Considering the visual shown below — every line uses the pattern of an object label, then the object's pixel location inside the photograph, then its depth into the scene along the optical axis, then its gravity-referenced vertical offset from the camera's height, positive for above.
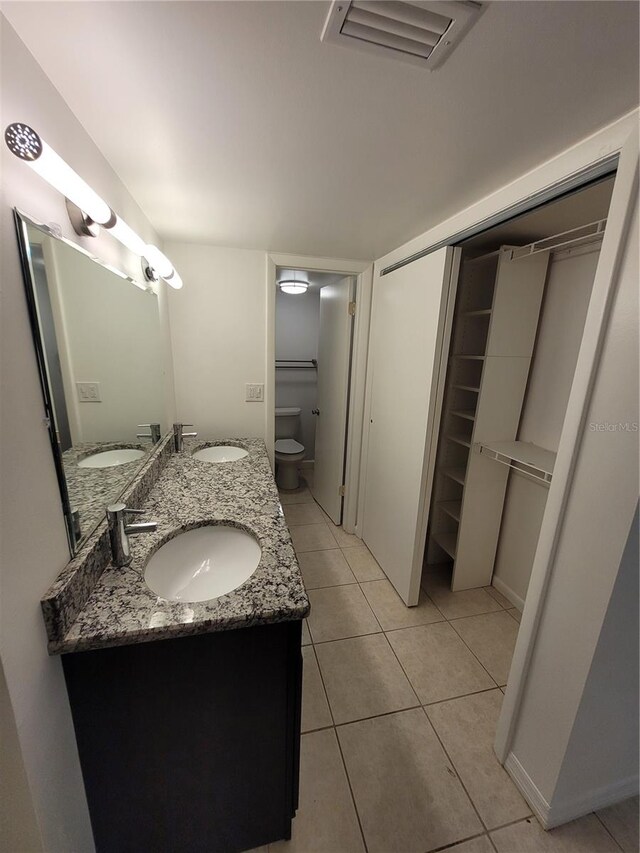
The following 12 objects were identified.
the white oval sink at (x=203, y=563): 1.04 -0.71
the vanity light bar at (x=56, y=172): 0.53 +0.32
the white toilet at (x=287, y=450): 3.33 -0.98
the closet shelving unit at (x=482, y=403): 1.72 -0.25
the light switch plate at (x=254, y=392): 2.29 -0.27
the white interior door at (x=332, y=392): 2.49 -0.30
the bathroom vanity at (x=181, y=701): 0.75 -0.86
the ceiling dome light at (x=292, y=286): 2.98 +0.63
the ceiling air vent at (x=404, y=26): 0.56 +0.59
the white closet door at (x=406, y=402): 1.60 -0.24
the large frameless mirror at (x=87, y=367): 0.70 -0.05
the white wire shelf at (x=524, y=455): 1.53 -0.47
